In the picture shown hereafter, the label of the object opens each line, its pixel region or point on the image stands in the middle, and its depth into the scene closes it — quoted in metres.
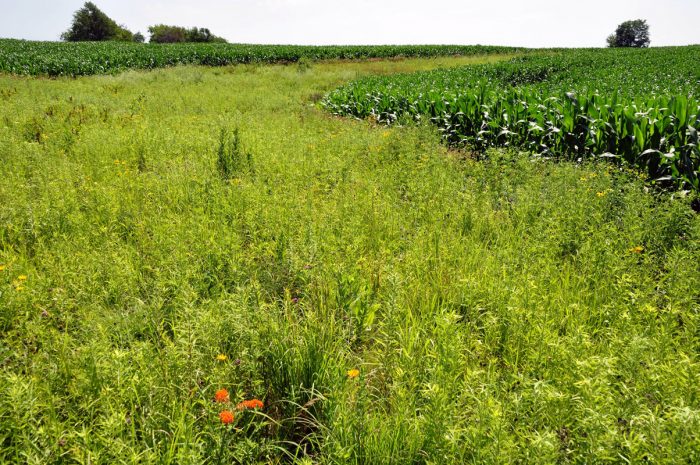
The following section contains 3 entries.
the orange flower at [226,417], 1.68
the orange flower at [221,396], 1.78
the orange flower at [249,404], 1.80
